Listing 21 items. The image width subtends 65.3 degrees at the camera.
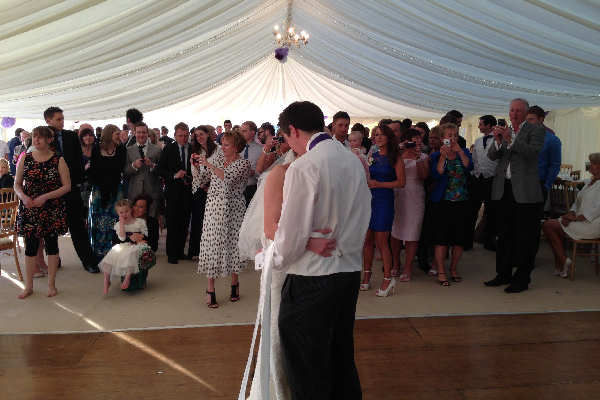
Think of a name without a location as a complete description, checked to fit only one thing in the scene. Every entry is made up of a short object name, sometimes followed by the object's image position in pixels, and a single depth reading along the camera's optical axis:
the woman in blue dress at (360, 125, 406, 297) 4.46
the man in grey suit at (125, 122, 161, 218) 5.70
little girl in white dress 4.40
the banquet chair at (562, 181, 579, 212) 5.96
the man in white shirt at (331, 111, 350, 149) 4.60
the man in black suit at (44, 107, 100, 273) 4.60
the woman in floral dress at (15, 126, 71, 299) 4.18
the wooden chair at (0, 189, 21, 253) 5.39
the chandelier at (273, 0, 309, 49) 8.05
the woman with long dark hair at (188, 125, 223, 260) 4.79
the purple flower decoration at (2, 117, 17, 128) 13.30
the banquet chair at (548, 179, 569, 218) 6.65
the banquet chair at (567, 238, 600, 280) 4.94
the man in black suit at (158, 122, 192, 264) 5.72
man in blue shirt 4.74
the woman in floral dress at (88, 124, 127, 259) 5.24
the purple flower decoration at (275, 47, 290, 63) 8.21
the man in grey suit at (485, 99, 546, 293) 4.21
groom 1.76
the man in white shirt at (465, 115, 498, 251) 5.69
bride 1.89
